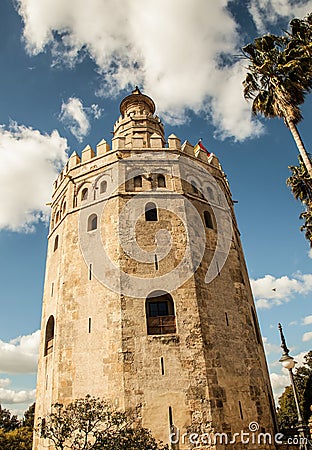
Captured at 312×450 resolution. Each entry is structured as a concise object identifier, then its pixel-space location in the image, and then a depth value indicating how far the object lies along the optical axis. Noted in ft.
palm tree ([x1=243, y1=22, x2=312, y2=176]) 43.27
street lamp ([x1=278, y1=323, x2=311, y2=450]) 29.12
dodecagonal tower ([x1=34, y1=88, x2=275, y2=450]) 41.16
